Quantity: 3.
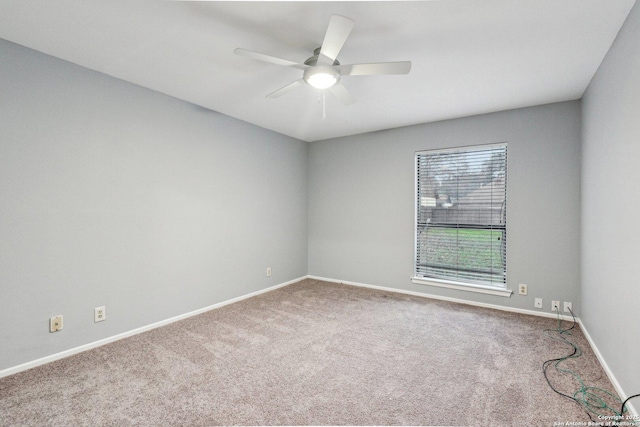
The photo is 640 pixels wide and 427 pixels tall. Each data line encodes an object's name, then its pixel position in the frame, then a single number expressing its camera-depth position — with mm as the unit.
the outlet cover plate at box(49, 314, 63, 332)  2322
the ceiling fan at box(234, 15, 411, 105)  1667
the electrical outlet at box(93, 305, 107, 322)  2574
